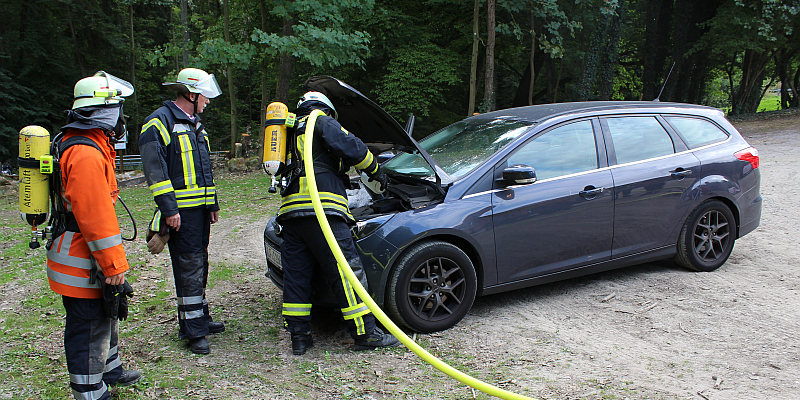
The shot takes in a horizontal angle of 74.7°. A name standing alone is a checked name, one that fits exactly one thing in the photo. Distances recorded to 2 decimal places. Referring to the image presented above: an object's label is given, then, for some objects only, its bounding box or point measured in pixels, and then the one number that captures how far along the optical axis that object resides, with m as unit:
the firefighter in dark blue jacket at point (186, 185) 3.60
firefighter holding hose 3.65
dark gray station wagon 3.93
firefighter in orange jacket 2.71
